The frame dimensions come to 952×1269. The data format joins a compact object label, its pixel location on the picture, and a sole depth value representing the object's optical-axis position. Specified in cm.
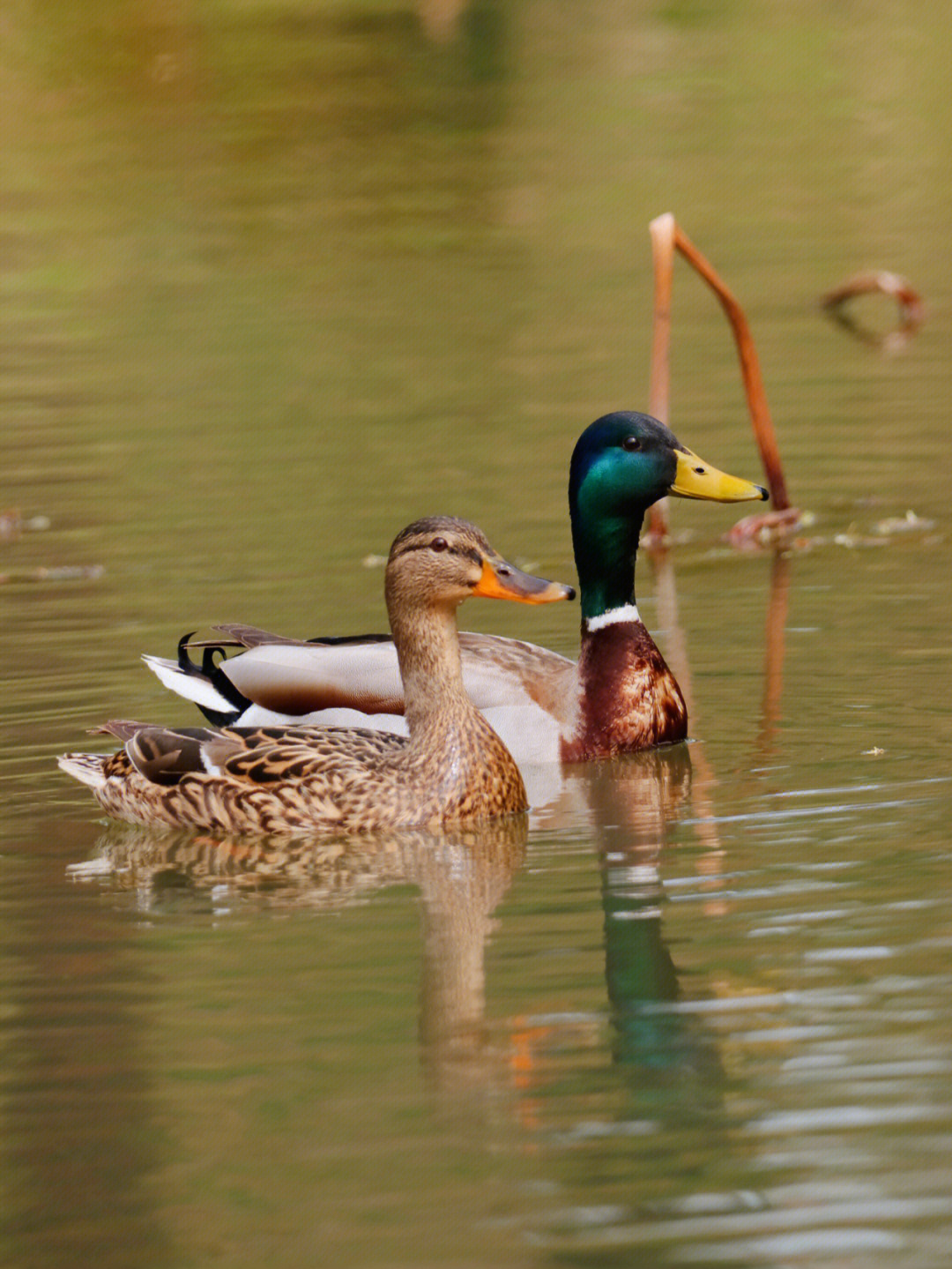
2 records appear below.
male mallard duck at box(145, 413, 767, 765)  1711
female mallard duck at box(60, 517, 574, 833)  1518
